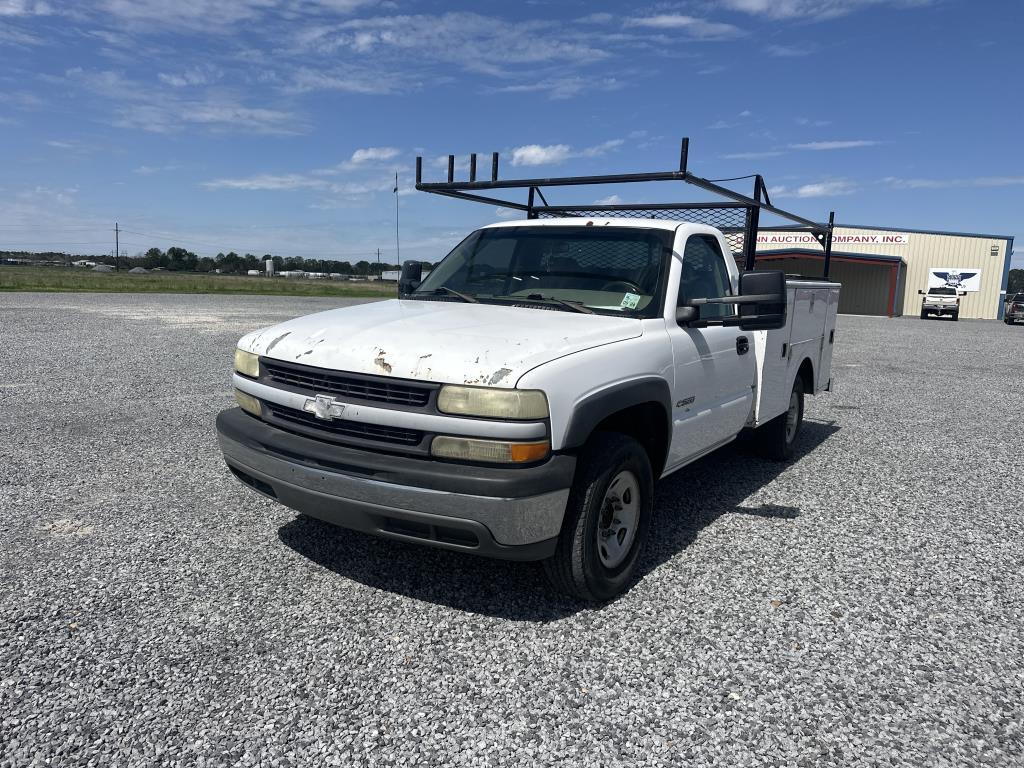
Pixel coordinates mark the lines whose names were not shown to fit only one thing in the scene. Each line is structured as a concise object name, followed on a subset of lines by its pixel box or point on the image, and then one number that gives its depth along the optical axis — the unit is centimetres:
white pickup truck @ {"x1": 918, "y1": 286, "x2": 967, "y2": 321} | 3878
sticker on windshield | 398
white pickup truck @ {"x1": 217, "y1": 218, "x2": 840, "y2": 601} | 294
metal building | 4534
